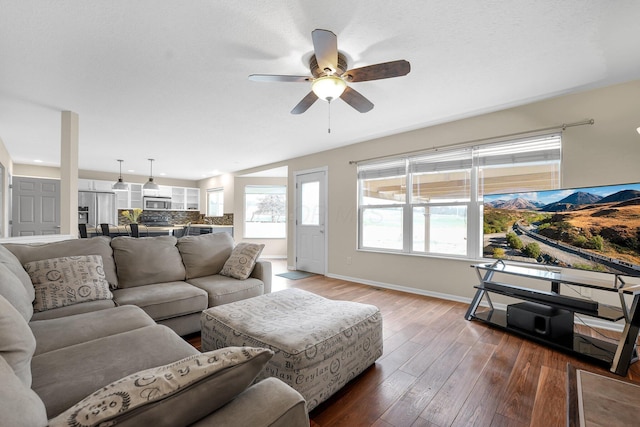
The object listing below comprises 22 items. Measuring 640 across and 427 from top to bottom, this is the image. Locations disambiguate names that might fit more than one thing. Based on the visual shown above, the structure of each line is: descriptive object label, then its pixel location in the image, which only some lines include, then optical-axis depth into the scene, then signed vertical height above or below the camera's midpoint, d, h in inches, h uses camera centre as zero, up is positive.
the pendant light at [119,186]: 249.6 +21.9
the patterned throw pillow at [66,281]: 74.5 -21.1
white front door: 203.0 -7.4
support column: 125.7 +11.6
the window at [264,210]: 297.3 +1.1
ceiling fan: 69.1 +40.3
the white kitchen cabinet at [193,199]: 355.3 +15.3
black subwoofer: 91.5 -37.2
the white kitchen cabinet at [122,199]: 299.9 +12.0
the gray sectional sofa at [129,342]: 24.2 -20.8
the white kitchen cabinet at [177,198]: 342.3 +15.4
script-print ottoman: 57.2 -29.3
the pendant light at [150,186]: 245.3 +21.8
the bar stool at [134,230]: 187.1 -14.1
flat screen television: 80.5 -4.5
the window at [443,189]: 121.0 +12.8
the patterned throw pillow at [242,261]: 113.5 -21.5
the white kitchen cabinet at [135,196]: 310.0 +16.1
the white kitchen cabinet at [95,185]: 277.8 +25.9
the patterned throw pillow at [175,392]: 22.4 -16.8
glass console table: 76.5 -29.6
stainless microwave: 318.0 +8.1
